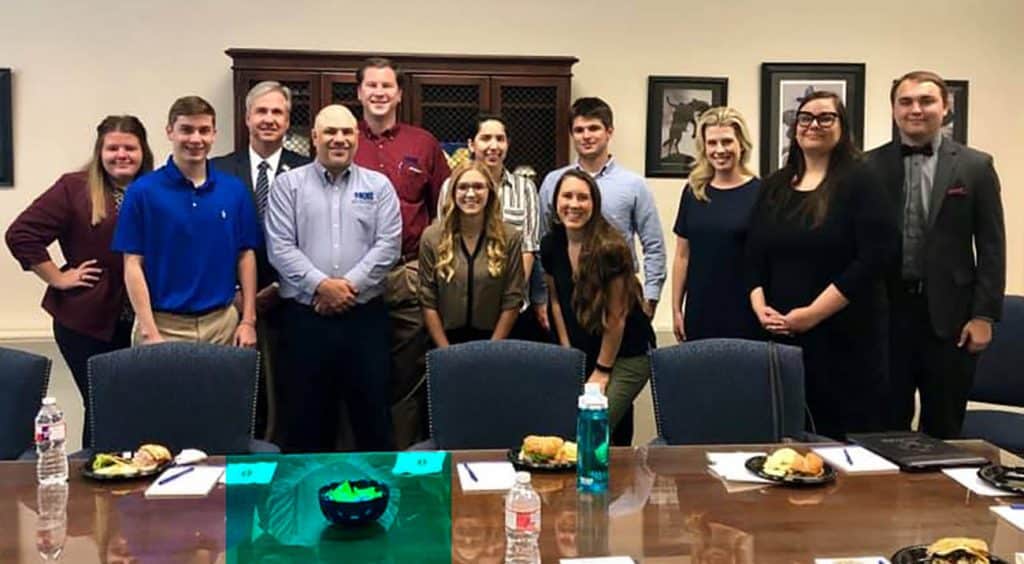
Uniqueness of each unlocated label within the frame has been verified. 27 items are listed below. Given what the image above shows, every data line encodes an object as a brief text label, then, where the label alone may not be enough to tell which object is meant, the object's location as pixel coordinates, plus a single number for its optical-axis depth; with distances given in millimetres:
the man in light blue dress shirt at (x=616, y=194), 3744
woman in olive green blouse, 3396
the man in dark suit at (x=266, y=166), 3520
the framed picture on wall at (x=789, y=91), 5344
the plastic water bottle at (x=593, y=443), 1889
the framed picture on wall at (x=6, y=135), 4836
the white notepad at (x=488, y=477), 1917
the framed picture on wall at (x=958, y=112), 5449
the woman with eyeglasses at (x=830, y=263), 2939
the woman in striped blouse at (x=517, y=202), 3766
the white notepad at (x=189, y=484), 1856
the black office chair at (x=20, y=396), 2477
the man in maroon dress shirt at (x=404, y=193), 3695
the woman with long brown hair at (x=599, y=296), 3207
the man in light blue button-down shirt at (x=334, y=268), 3281
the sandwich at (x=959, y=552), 1457
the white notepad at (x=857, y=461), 2045
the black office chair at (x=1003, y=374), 3510
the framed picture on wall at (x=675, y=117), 5258
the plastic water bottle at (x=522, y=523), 1513
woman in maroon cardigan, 3381
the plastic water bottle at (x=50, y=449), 1926
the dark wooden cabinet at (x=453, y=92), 4598
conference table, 1570
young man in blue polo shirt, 3100
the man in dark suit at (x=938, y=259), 3221
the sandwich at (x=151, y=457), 2002
